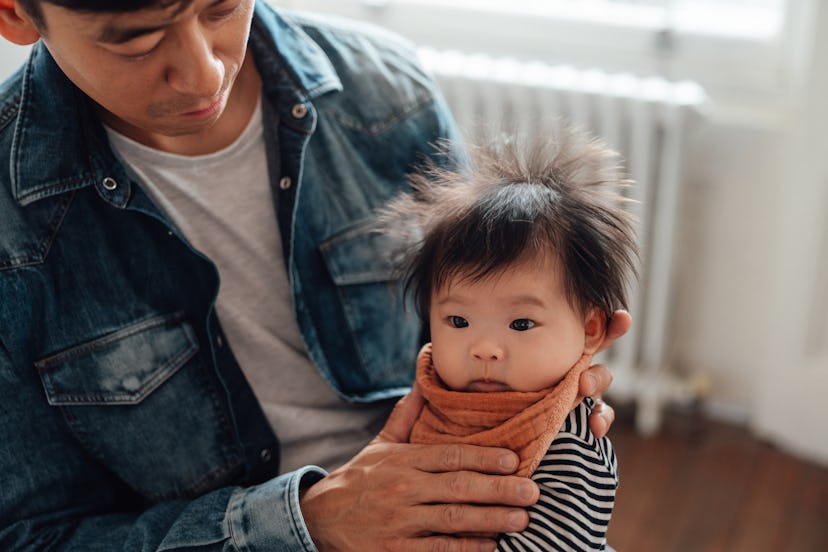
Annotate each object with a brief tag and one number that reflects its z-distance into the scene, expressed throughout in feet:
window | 7.01
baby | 3.15
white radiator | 6.88
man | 3.24
